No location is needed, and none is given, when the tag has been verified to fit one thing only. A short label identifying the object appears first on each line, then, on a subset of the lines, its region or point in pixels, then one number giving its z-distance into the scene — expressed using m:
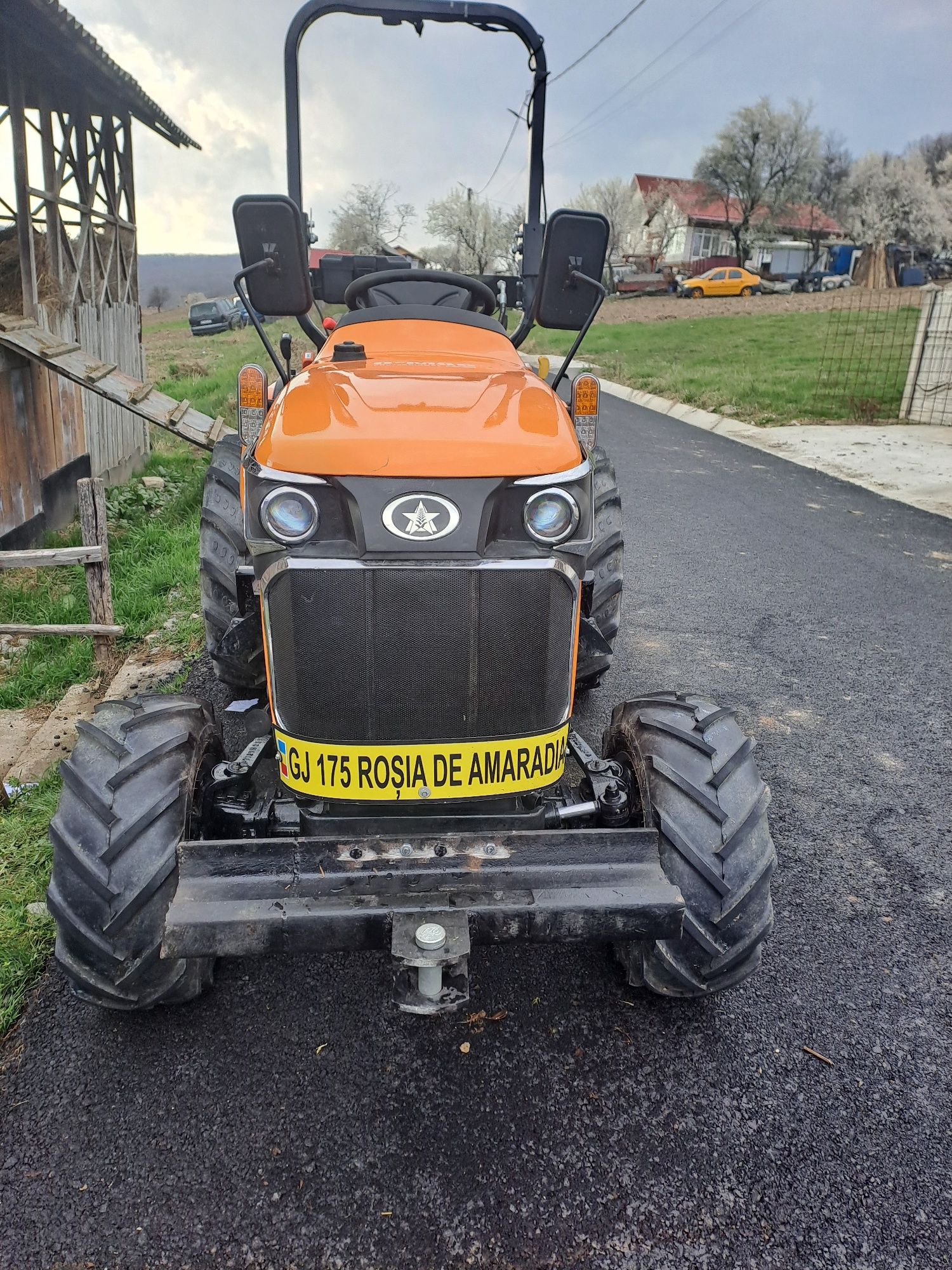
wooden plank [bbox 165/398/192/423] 7.84
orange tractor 2.08
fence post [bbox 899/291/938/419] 12.41
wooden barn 7.43
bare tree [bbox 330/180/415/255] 56.97
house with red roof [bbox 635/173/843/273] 63.53
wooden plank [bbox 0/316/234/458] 7.01
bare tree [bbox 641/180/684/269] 67.56
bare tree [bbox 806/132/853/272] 60.78
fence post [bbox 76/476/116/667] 4.78
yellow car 41.38
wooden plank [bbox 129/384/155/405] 7.62
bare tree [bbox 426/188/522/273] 61.81
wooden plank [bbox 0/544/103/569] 4.59
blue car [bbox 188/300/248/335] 35.19
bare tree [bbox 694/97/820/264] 55.75
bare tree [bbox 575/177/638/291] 69.94
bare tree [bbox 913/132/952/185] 64.56
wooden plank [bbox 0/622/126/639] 4.44
